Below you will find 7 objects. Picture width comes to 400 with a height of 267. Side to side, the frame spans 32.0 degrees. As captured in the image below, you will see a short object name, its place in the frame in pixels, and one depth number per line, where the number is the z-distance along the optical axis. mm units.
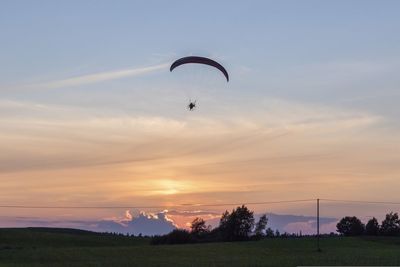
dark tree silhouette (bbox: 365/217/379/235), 172750
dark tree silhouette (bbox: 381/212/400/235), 170000
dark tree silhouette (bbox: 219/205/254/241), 150375
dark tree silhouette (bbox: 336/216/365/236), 181875
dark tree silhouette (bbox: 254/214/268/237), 152500
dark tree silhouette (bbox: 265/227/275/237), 160288
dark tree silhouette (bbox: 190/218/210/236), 150262
